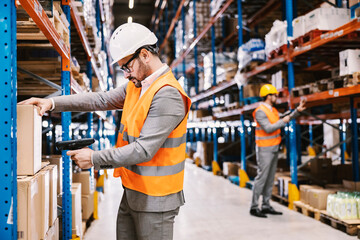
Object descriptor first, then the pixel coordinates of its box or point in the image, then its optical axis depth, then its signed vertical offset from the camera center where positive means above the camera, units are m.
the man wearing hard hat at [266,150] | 5.78 -0.42
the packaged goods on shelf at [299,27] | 6.09 +1.67
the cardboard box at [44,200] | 2.43 -0.50
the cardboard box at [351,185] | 5.89 -1.03
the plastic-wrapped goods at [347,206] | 4.87 -1.13
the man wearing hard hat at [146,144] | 1.98 -0.11
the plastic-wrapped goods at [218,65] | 11.14 +1.99
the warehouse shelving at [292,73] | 5.08 +1.14
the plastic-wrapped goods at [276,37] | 6.67 +1.68
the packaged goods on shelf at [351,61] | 5.09 +0.88
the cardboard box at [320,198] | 5.50 -1.14
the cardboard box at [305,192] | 5.89 -1.13
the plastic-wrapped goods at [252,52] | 8.18 +1.71
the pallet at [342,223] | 4.67 -1.36
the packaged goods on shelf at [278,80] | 7.04 +0.89
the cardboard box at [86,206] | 5.07 -1.12
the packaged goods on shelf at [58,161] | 3.42 -0.32
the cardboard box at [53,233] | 2.67 -0.83
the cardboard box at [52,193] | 2.76 -0.52
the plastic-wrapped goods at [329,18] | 5.64 +1.67
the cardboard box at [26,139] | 2.24 -0.07
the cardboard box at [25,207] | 2.12 -0.47
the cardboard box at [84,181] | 5.20 -0.78
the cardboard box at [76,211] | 3.87 -0.92
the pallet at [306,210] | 5.50 -1.38
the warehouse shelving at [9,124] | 1.83 +0.02
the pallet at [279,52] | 6.62 +1.42
